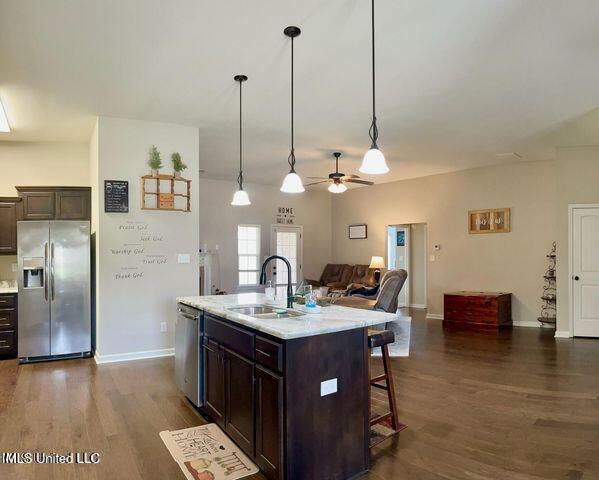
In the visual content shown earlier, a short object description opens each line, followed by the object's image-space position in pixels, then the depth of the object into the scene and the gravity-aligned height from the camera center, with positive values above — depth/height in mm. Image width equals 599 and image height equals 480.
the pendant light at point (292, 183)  3512 +502
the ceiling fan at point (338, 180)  6973 +1044
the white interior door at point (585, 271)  6328 -453
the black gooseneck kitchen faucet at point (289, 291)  3020 -354
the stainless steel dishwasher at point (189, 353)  3385 -933
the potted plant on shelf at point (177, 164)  5328 +1014
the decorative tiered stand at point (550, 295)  7176 -916
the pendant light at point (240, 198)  4344 +471
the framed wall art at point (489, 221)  7688 +402
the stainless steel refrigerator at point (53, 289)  5016 -538
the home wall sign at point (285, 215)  10203 +685
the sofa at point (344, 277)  9523 -815
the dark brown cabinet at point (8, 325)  5176 -989
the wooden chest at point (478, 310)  7168 -1201
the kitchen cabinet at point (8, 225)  5629 +266
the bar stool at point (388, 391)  2799 -1089
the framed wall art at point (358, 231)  10156 +281
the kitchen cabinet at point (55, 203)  5637 +563
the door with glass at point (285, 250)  10016 -165
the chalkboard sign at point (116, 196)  4949 +570
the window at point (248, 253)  9562 -226
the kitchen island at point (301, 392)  2213 -849
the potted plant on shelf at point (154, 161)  5188 +1023
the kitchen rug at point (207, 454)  2480 -1351
